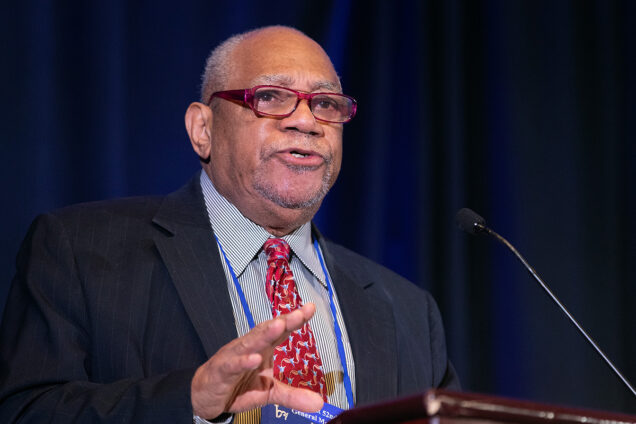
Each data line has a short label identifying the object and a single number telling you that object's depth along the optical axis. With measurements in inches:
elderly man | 138.4
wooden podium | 100.6
